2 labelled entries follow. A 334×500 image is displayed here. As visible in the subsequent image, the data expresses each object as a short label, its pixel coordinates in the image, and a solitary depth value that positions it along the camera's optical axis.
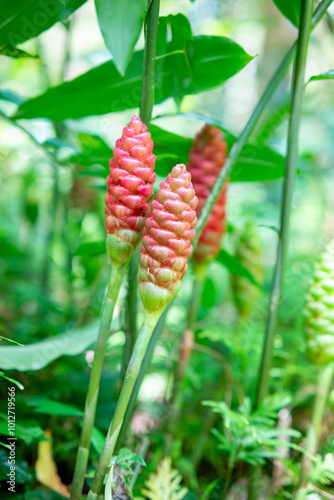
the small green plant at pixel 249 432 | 0.73
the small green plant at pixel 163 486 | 0.67
